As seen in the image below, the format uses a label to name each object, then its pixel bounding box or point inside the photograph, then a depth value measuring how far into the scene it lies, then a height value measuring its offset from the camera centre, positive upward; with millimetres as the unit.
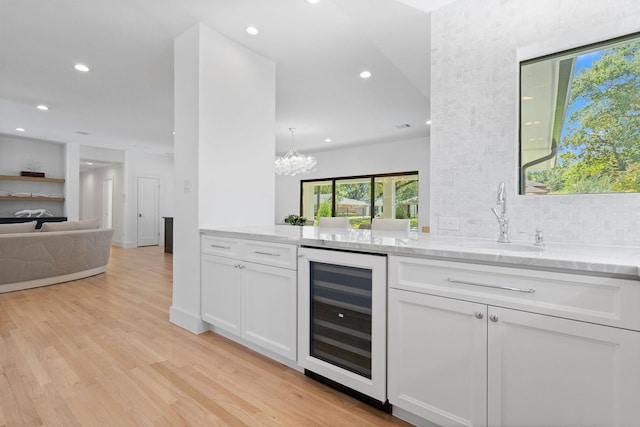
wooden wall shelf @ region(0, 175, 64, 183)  6535 +759
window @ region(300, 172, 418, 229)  7426 +467
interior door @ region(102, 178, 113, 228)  9102 +316
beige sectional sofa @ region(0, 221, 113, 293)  3912 -546
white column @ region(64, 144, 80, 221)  7316 +715
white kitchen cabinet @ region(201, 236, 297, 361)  2053 -566
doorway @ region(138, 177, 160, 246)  8617 +52
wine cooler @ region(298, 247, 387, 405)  1610 -586
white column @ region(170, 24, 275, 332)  2762 +638
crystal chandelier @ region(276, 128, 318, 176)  6227 +1030
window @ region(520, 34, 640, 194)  1593 +527
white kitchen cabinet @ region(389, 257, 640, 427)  1074 -525
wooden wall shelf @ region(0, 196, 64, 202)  6621 +322
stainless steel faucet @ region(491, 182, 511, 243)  1756 -7
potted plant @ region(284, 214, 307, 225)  5331 -92
